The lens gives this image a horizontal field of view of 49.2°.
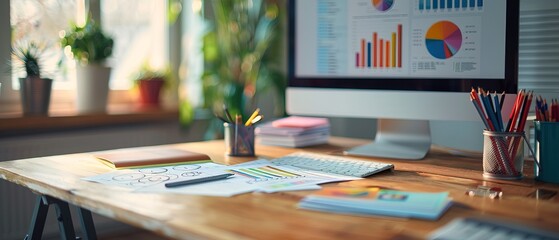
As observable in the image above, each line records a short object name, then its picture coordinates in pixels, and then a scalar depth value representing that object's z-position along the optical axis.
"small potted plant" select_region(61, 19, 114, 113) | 2.37
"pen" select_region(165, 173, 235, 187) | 1.07
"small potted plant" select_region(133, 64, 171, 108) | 2.70
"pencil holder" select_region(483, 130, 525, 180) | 1.18
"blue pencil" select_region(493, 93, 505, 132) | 1.19
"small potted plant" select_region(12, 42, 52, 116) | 2.20
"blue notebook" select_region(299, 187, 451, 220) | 0.87
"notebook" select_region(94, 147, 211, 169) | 1.31
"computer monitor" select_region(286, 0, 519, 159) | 1.37
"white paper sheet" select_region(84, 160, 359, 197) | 1.05
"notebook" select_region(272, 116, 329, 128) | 1.74
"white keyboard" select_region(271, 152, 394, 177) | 1.24
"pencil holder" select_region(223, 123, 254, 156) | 1.49
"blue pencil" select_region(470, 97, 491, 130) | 1.21
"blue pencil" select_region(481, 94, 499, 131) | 1.20
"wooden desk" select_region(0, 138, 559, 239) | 0.80
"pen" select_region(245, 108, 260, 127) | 1.52
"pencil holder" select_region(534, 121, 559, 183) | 1.15
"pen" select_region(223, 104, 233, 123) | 1.55
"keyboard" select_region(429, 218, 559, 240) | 0.74
